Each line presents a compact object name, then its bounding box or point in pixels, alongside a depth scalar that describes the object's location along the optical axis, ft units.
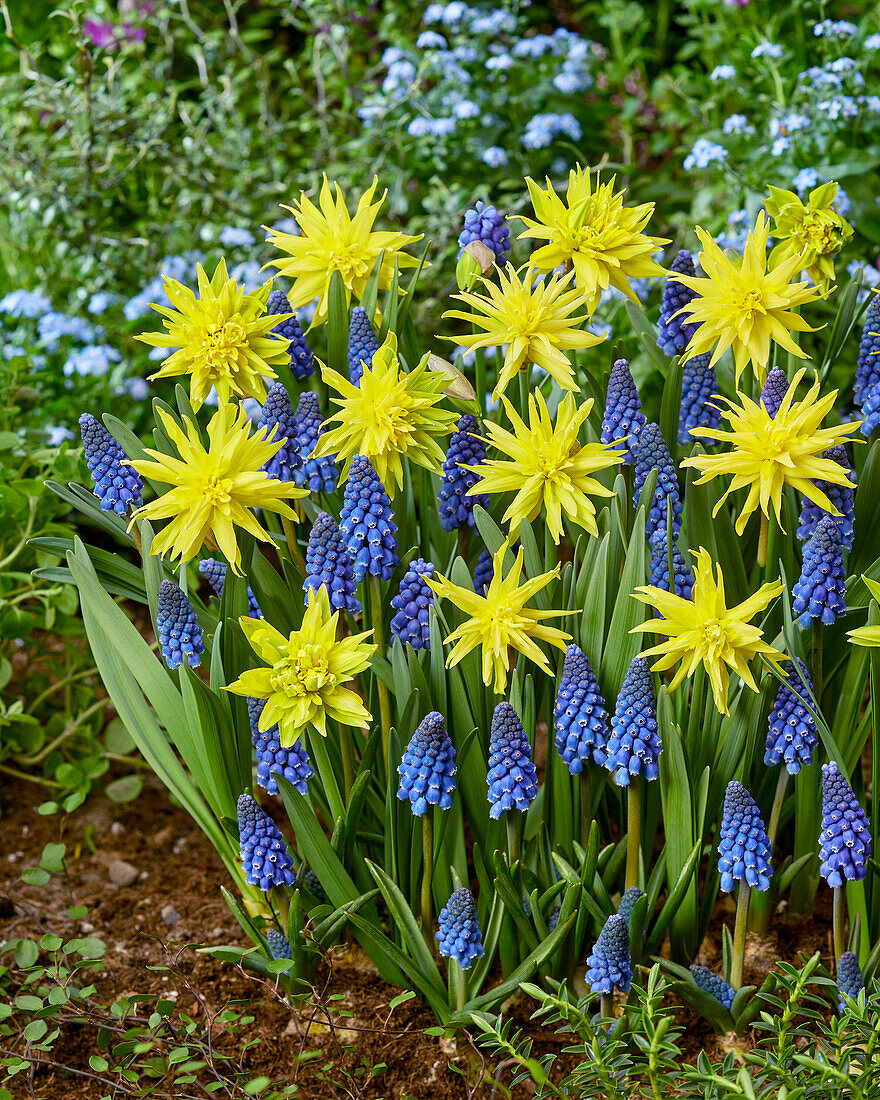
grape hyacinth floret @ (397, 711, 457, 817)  6.65
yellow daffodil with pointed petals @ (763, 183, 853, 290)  8.13
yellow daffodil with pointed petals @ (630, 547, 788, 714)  6.37
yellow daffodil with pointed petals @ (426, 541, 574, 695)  6.54
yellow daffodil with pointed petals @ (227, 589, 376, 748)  6.57
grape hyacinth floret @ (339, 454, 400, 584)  6.92
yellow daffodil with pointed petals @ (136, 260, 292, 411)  7.39
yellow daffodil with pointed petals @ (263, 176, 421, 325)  8.14
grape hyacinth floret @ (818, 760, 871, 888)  6.66
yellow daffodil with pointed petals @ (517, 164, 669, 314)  7.57
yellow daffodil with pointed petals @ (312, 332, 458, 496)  6.85
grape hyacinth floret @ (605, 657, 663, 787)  6.68
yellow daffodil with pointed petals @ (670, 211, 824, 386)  7.18
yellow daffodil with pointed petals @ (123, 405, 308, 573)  6.60
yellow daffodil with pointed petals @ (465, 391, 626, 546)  6.86
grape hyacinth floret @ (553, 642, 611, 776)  6.86
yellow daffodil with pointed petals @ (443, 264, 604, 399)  7.22
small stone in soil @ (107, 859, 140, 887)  10.32
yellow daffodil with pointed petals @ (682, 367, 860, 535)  6.52
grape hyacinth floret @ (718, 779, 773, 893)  6.73
